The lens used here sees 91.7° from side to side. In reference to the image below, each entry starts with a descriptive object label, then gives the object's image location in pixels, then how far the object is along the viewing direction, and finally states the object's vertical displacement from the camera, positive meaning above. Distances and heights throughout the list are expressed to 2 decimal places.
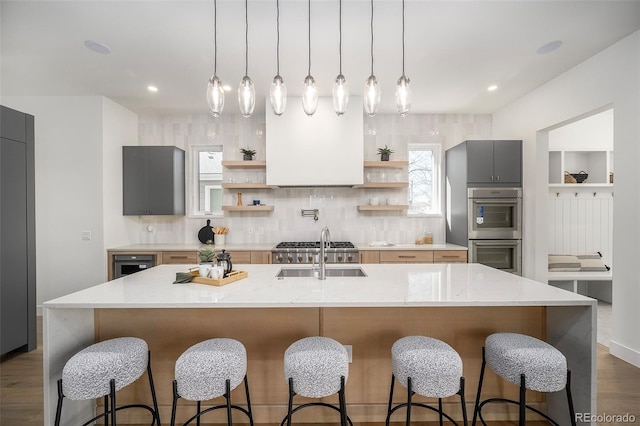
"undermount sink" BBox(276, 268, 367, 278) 2.48 -0.50
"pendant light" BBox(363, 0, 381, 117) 1.89 +0.72
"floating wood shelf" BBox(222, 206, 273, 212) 4.25 +0.04
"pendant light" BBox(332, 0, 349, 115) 1.93 +0.74
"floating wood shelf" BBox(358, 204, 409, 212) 4.35 +0.04
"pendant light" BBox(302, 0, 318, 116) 1.91 +0.72
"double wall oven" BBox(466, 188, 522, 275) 3.97 -0.21
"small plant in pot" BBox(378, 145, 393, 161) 4.35 +0.81
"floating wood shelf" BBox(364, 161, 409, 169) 4.20 +0.64
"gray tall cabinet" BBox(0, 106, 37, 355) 2.84 -0.21
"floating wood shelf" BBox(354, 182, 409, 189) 4.25 +0.35
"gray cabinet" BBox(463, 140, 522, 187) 3.97 +0.62
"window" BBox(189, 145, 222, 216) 4.72 +0.47
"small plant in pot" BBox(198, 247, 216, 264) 2.16 -0.31
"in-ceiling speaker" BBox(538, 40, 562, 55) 2.75 +1.49
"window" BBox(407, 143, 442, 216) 4.73 +0.48
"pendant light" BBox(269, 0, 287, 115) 1.92 +0.72
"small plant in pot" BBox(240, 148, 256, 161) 4.31 +0.80
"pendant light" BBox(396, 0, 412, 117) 1.93 +0.73
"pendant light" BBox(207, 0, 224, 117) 1.94 +0.73
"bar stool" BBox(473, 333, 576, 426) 1.52 -0.78
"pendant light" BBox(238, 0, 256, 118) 1.95 +0.73
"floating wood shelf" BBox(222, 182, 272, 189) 4.23 +0.35
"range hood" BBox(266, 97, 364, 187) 3.98 +0.85
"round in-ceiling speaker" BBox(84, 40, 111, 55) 2.72 +1.48
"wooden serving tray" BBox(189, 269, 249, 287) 1.95 -0.44
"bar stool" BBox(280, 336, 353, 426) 1.49 -0.78
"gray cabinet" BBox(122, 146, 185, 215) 4.27 +0.43
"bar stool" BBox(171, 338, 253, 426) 1.48 -0.79
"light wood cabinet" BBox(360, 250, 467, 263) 3.93 -0.58
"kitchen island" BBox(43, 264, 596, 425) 1.95 -0.76
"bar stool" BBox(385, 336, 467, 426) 1.49 -0.78
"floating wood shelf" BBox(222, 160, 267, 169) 4.16 +0.64
